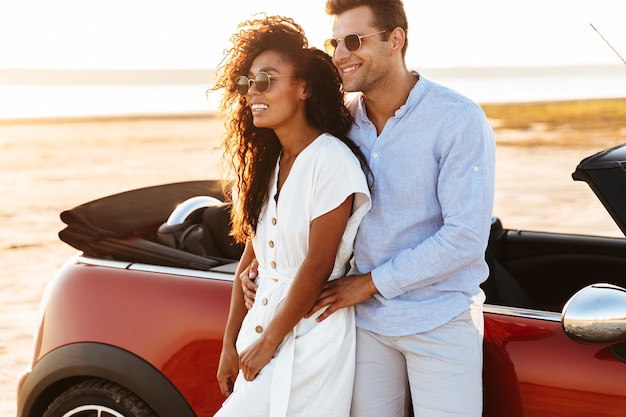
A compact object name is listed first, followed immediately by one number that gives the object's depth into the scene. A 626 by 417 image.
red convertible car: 2.28
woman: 2.37
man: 2.31
